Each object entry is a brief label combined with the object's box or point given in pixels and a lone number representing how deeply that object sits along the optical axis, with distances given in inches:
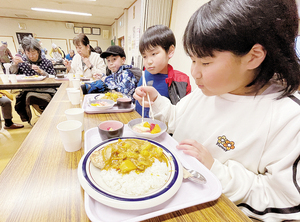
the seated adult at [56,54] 343.1
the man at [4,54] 251.4
